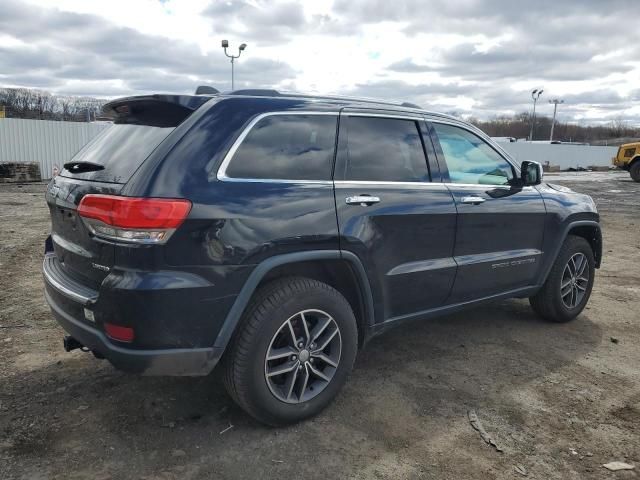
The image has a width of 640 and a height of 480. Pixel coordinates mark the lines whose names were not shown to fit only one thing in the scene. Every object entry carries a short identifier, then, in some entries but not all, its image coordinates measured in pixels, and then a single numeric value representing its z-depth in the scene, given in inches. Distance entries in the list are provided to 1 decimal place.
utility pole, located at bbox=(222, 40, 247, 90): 828.0
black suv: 103.1
